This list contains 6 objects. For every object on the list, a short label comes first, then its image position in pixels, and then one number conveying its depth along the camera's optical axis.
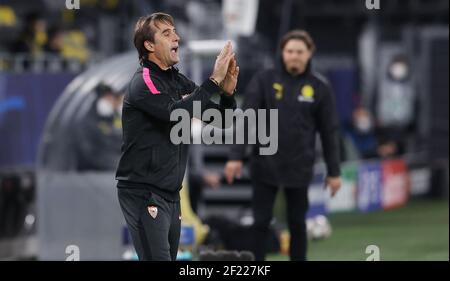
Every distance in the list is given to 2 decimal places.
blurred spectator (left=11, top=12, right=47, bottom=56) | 17.16
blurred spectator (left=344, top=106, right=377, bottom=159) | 20.55
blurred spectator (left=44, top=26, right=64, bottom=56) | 18.00
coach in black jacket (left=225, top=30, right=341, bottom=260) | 10.66
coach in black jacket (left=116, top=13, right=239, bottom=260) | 7.72
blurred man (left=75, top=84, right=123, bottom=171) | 12.79
